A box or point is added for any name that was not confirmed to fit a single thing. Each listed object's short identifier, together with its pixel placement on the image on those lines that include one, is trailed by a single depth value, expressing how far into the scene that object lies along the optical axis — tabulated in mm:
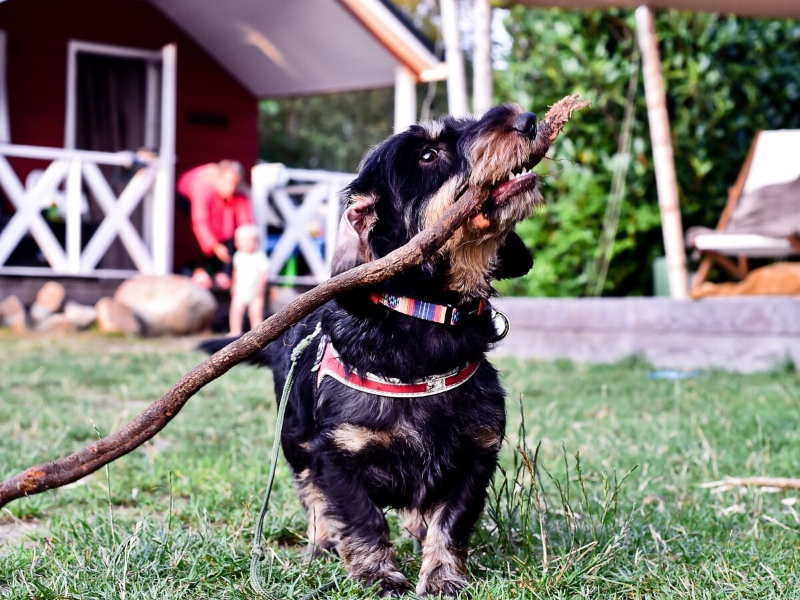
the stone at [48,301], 11500
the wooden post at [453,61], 9594
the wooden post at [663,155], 8484
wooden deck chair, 9195
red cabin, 12289
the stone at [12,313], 11180
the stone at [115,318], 11289
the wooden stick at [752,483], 3904
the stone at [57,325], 11172
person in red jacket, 12531
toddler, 11453
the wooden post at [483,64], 9047
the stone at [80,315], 11438
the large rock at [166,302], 11523
